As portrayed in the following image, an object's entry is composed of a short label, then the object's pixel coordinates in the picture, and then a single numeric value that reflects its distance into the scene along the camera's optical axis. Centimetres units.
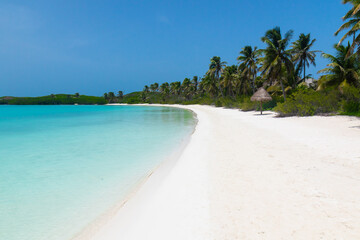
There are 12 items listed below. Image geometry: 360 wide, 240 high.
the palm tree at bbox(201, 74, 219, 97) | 4915
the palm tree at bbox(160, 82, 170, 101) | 8459
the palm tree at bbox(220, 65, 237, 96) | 3853
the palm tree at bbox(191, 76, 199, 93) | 7034
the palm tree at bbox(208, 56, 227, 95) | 4159
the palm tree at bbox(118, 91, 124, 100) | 12945
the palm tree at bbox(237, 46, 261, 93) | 3052
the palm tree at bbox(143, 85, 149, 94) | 10194
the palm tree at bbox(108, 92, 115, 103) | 13218
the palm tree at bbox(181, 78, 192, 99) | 6982
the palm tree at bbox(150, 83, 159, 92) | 9778
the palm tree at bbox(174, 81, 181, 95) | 7681
